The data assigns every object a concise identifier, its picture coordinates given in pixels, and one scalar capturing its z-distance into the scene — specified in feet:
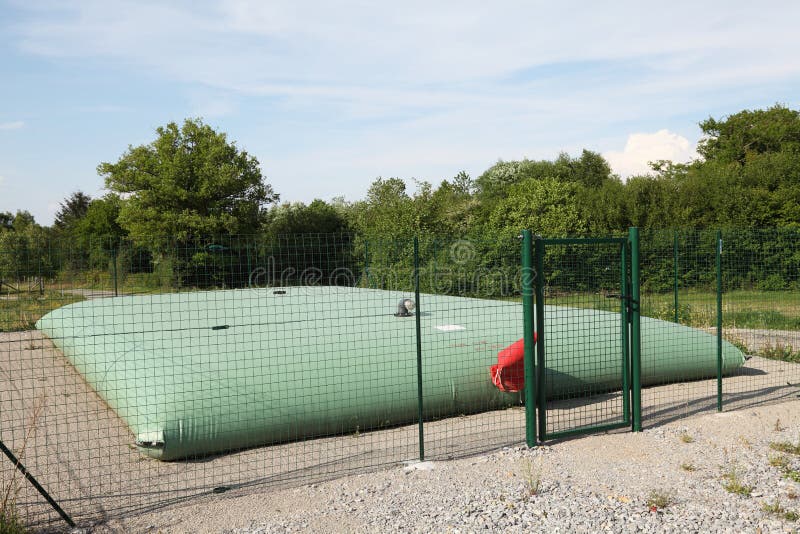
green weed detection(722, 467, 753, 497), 16.46
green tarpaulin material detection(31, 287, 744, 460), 20.86
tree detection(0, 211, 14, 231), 219.18
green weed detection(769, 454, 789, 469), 18.48
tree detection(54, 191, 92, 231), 181.06
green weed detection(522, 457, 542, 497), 16.71
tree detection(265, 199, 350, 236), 125.59
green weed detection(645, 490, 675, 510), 15.65
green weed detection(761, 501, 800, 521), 14.85
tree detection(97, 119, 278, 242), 102.47
